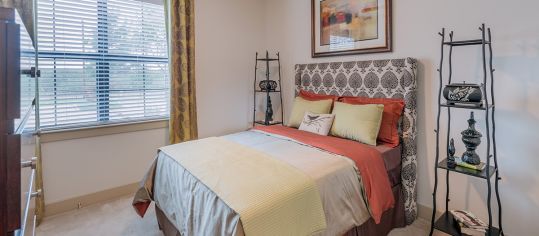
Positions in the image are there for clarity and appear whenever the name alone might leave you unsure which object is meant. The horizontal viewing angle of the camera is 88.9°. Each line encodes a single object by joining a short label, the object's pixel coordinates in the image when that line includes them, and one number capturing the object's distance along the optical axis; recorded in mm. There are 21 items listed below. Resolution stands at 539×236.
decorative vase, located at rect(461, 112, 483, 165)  1845
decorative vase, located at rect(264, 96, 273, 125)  3612
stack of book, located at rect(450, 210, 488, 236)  1808
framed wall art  2555
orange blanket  1849
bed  1375
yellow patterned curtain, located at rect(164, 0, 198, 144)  2984
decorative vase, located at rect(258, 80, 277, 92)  3574
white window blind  2461
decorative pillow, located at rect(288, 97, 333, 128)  2754
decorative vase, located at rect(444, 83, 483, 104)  1770
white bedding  1374
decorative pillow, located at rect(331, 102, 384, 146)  2268
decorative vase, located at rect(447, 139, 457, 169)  1905
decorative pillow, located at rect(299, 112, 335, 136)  2561
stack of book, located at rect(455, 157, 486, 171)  1825
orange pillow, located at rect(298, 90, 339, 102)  2899
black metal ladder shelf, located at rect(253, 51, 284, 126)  3615
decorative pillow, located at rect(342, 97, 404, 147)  2332
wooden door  561
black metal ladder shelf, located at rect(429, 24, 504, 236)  1768
